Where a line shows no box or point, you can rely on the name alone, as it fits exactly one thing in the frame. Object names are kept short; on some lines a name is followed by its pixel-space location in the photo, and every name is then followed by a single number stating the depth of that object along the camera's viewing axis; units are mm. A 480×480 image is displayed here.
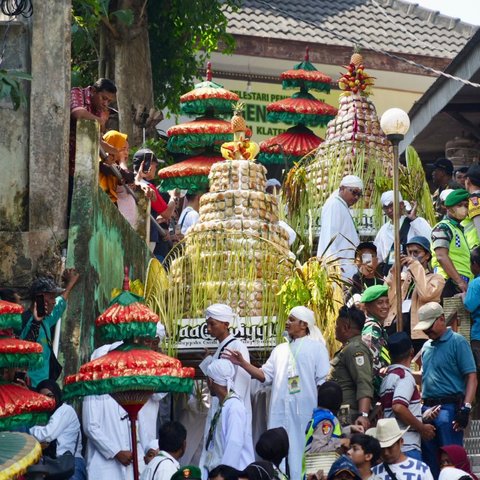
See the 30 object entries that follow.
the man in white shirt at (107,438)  13812
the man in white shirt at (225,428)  14031
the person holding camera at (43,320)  13898
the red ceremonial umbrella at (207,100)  24125
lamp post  16422
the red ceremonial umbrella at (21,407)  11117
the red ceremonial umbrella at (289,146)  26047
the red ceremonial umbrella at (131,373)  12445
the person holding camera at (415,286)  16219
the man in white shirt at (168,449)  12758
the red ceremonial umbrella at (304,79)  27375
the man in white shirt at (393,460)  12555
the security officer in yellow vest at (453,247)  16672
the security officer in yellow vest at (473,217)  17172
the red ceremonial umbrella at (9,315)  11836
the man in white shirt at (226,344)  14758
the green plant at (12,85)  13612
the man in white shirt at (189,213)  19812
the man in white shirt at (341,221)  19016
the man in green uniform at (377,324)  14961
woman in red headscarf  12898
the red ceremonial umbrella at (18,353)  11703
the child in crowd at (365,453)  12305
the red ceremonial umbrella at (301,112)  26766
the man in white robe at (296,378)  14445
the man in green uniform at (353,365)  14148
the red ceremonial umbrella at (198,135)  23766
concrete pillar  15383
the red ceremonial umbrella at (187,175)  23125
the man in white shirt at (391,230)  18688
